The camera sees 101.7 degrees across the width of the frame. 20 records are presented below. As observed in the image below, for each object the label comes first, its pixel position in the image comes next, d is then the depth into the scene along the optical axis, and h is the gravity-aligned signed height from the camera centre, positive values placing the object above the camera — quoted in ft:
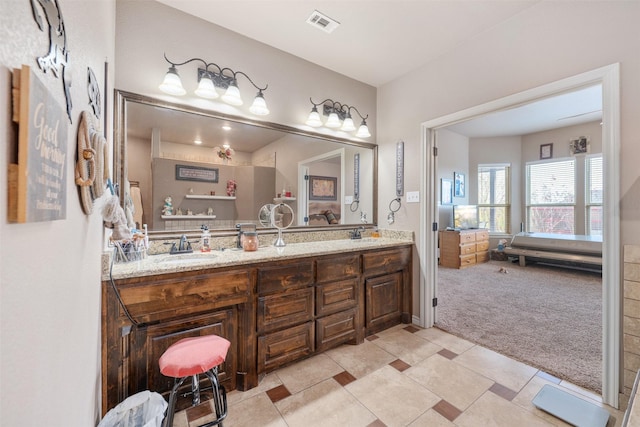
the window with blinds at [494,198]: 20.80 +1.25
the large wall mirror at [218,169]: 6.18 +1.28
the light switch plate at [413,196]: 8.95 +0.59
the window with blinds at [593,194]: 17.30 +1.30
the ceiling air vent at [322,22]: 6.77 +5.15
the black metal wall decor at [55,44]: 1.77 +1.34
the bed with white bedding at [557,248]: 14.96 -2.21
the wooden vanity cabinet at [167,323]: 4.49 -2.12
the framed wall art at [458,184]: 19.76 +2.24
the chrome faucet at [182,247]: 6.36 -0.83
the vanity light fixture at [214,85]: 6.32 +3.34
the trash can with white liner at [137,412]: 4.06 -3.19
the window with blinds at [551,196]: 18.45 +1.27
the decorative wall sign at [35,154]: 1.38 +0.37
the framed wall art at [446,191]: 18.53 +1.60
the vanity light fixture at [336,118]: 8.77 +3.39
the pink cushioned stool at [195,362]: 4.12 -2.39
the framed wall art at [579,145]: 17.63 +4.68
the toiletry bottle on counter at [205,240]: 6.71 -0.70
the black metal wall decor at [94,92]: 3.36 +1.69
